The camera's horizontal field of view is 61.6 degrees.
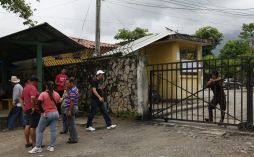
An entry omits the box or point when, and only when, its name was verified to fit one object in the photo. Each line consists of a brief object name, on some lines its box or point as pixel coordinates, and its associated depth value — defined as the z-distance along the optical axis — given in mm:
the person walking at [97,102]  6102
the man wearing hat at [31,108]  4551
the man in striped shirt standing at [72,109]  4980
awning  7438
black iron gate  5172
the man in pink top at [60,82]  8023
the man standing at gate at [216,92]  5801
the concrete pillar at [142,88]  7008
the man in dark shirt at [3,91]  8336
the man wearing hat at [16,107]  6035
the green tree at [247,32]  37156
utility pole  11367
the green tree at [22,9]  9669
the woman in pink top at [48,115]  4281
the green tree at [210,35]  36250
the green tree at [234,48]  35031
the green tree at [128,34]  24906
